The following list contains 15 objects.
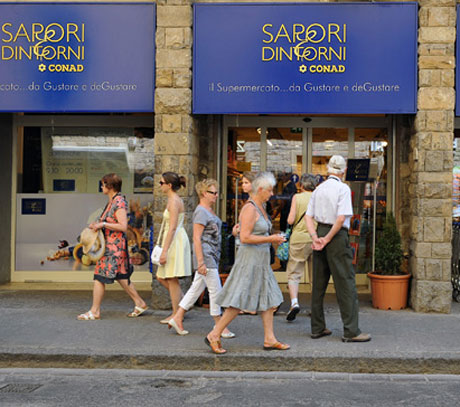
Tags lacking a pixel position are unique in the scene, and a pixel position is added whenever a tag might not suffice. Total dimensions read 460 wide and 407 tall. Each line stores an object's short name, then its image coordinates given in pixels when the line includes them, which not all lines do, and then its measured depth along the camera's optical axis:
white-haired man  7.23
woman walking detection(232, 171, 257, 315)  7.80
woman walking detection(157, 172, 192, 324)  7.89
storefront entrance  10.95
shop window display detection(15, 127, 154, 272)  11.27
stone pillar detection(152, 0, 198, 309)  9.05
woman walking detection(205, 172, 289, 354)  6.69
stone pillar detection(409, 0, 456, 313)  8.75
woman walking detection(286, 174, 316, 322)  8.64
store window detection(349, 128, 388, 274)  10.90
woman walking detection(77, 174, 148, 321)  8.34
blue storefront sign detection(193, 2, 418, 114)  8.97
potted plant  9.02
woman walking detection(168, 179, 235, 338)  7.36
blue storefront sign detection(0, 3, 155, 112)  9.23
